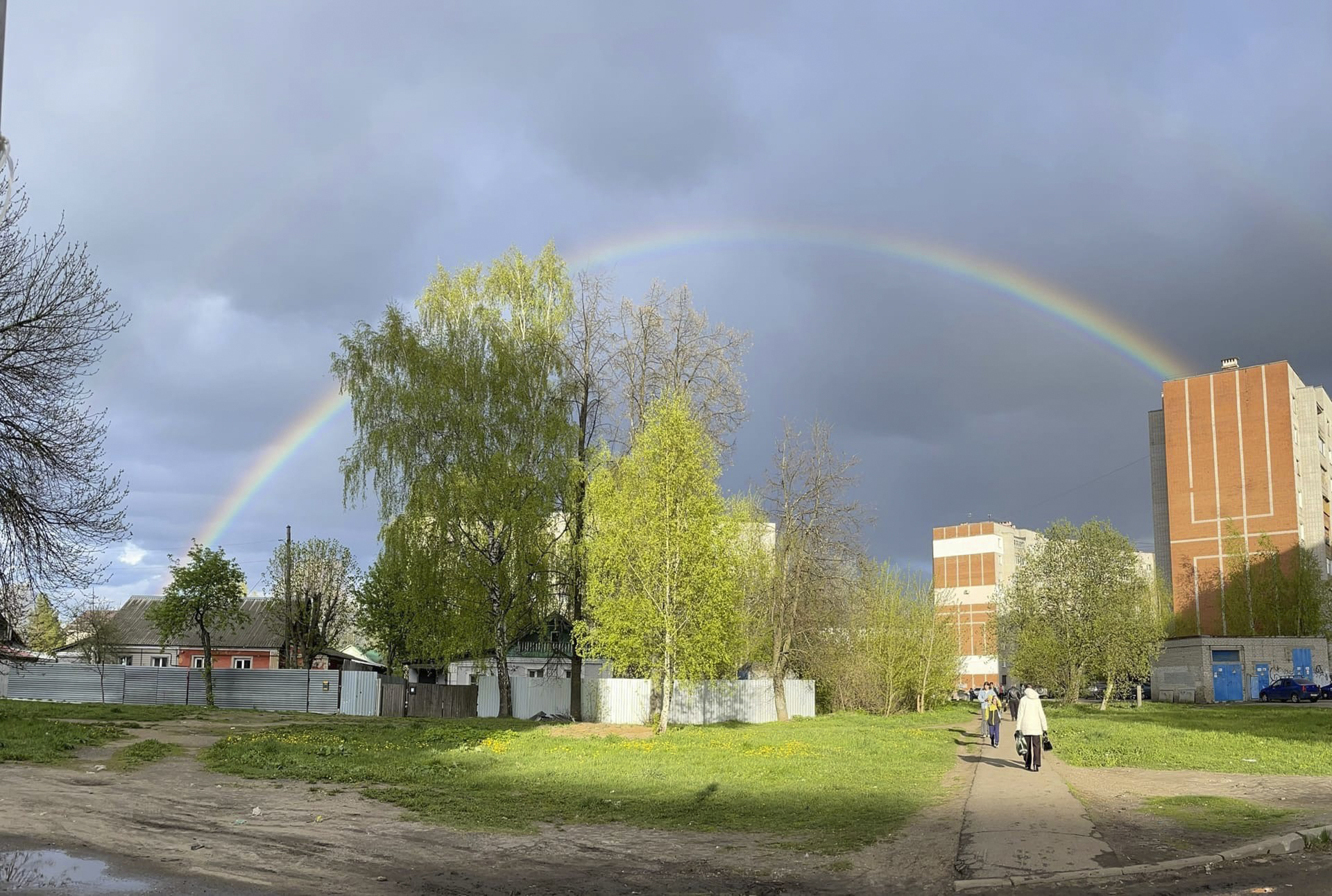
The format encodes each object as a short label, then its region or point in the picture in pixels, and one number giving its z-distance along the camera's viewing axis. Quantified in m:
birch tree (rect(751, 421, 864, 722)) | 46.12
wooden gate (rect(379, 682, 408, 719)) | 44.16
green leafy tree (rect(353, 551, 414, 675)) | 54.06
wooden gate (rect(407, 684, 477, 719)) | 43.84
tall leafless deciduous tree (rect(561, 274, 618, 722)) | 37.38
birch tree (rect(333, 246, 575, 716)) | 36.28
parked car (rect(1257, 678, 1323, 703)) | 67.38
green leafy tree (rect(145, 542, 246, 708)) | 46.72
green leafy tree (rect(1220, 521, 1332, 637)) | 85.75
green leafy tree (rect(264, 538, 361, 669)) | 61.44
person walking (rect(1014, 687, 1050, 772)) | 20.75
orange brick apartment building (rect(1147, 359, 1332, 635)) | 97.00
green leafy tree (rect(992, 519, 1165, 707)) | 57.03
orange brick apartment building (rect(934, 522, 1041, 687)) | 142.88
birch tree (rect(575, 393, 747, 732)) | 31.23
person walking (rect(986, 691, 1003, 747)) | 27.25
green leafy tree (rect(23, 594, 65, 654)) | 65.56
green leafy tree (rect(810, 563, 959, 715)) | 50.84
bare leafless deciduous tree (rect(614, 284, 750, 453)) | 40.19
